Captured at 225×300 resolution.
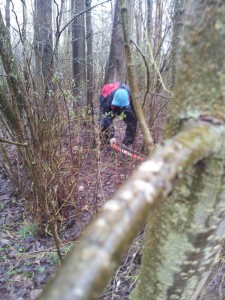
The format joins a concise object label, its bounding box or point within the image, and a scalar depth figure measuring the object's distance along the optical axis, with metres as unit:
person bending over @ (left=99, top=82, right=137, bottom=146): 4.15
